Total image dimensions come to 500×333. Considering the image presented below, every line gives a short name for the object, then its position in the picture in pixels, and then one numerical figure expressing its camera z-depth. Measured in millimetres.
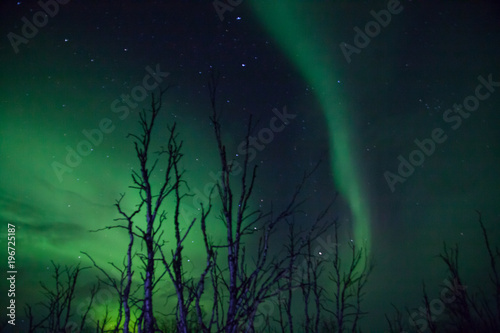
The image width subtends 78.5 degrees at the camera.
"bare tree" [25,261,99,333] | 11023
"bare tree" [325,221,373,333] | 10123
